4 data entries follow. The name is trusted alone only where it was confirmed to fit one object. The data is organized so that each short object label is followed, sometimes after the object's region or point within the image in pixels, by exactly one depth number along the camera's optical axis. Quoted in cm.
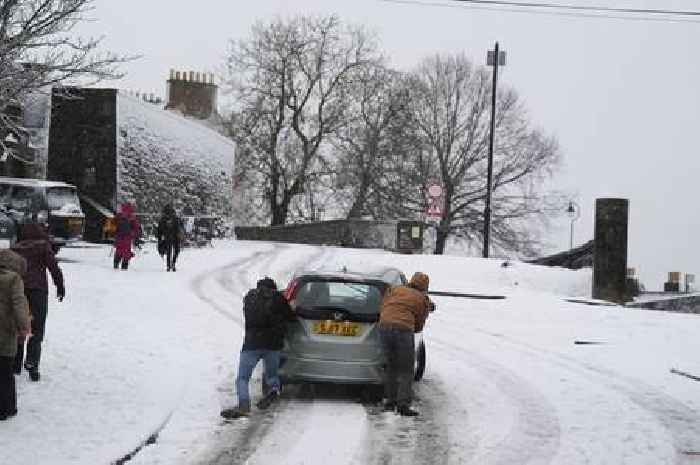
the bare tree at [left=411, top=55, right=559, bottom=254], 5312
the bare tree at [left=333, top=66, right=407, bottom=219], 5150
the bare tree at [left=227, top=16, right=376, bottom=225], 5194
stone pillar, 2433
